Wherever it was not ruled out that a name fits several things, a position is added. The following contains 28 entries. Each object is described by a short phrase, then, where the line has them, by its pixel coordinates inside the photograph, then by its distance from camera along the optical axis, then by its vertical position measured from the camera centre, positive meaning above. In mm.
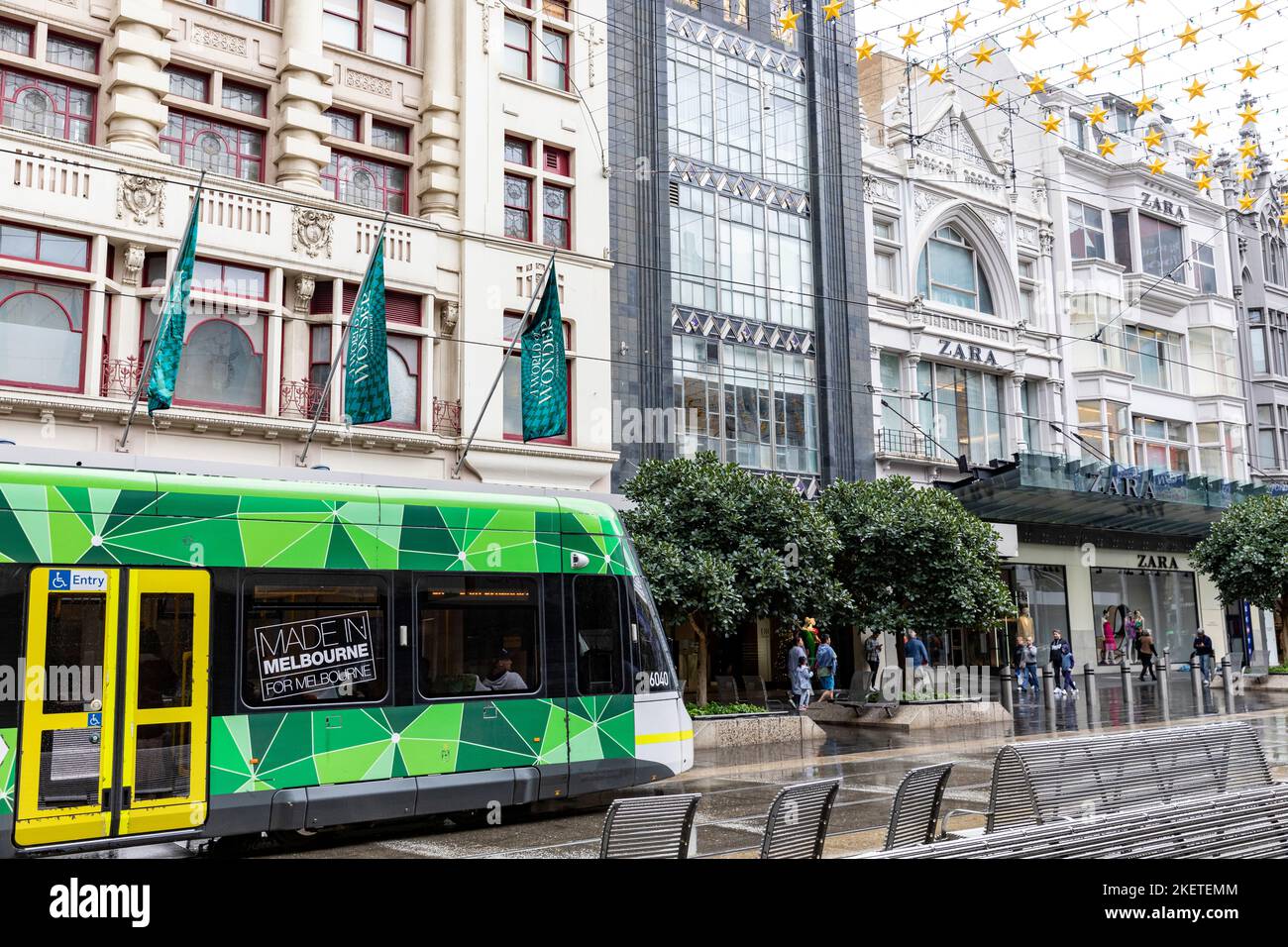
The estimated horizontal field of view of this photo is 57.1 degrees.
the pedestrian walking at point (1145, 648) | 35594 -766
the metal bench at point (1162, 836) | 6516 -1253
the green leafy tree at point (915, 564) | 25422 +1387
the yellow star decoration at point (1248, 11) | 11333 +5817
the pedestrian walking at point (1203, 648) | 34281 -774
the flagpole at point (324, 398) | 20577 +4333
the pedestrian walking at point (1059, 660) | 31172 -935
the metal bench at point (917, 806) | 7977 -1243
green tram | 9922 -183
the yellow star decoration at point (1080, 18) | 11664 +5934
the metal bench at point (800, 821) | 6840 -1133
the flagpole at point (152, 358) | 18641 +4474
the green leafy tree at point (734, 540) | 21214 +1704
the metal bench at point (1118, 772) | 8727 -1155
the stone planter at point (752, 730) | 19969 -1736
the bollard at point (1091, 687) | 26941 -1500
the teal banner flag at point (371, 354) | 20625 +4941
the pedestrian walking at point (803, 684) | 24312 -1106
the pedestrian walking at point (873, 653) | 30094 -632
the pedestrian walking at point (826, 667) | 25609 -818
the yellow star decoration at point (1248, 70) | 12516 +5789
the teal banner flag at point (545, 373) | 22797 +5011
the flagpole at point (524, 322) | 22241 +6047
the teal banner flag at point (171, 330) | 18688 +4921
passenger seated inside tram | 12445 -447
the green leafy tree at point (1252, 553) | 34250 +1986
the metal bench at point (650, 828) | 6504 -1089
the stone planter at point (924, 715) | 23312 -1780
